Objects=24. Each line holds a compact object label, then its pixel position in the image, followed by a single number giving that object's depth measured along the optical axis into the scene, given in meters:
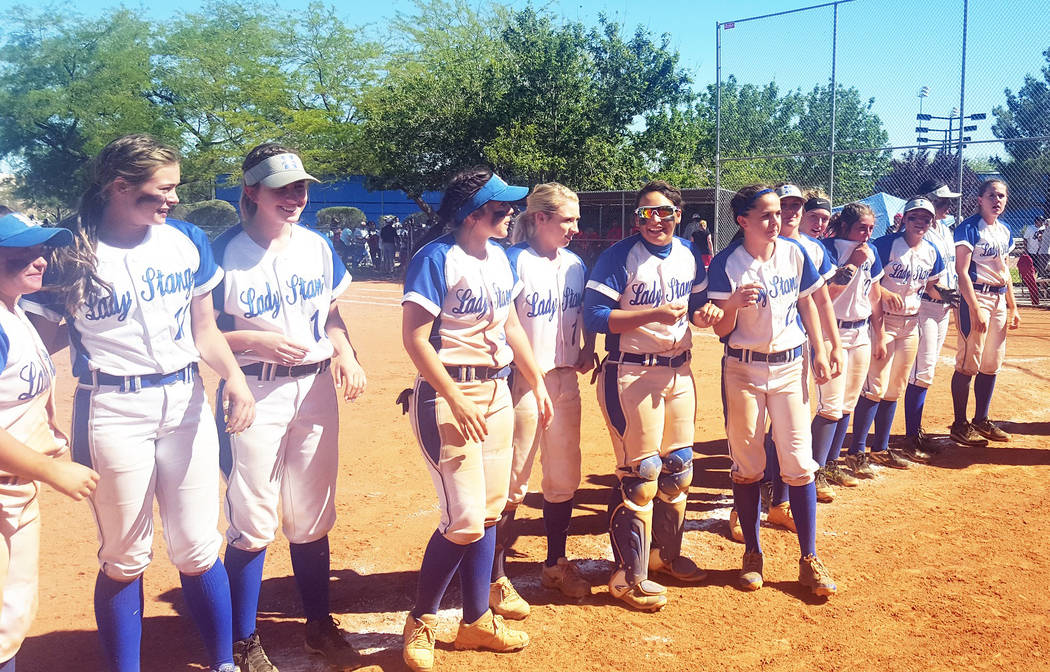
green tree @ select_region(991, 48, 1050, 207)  12.60
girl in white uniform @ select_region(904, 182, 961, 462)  6.73
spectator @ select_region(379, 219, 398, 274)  26.55
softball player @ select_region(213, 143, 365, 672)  3.31
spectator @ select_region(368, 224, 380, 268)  28.14
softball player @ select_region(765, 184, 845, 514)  4.72
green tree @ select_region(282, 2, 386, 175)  32.34
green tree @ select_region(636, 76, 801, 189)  15.09
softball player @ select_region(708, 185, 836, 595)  4.29
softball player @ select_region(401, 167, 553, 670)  3.40
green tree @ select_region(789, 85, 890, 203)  14.49
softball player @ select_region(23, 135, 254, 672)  2.88
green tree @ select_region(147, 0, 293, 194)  34.16
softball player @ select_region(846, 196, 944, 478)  6.30
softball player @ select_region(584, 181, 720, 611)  4.12
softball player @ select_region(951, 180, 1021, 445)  6.96
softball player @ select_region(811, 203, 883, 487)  5.79
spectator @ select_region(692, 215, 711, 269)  15.36
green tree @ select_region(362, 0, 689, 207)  21.91
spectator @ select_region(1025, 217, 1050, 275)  15.03
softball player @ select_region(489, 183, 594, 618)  4.22
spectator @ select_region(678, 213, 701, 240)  15.74
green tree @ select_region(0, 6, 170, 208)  33.22
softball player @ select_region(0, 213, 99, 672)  2.50
